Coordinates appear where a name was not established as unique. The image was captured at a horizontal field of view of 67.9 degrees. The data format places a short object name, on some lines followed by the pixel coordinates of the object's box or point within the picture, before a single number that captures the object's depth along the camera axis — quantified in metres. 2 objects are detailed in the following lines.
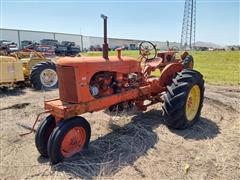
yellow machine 5.68
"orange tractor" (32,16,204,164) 2.59
